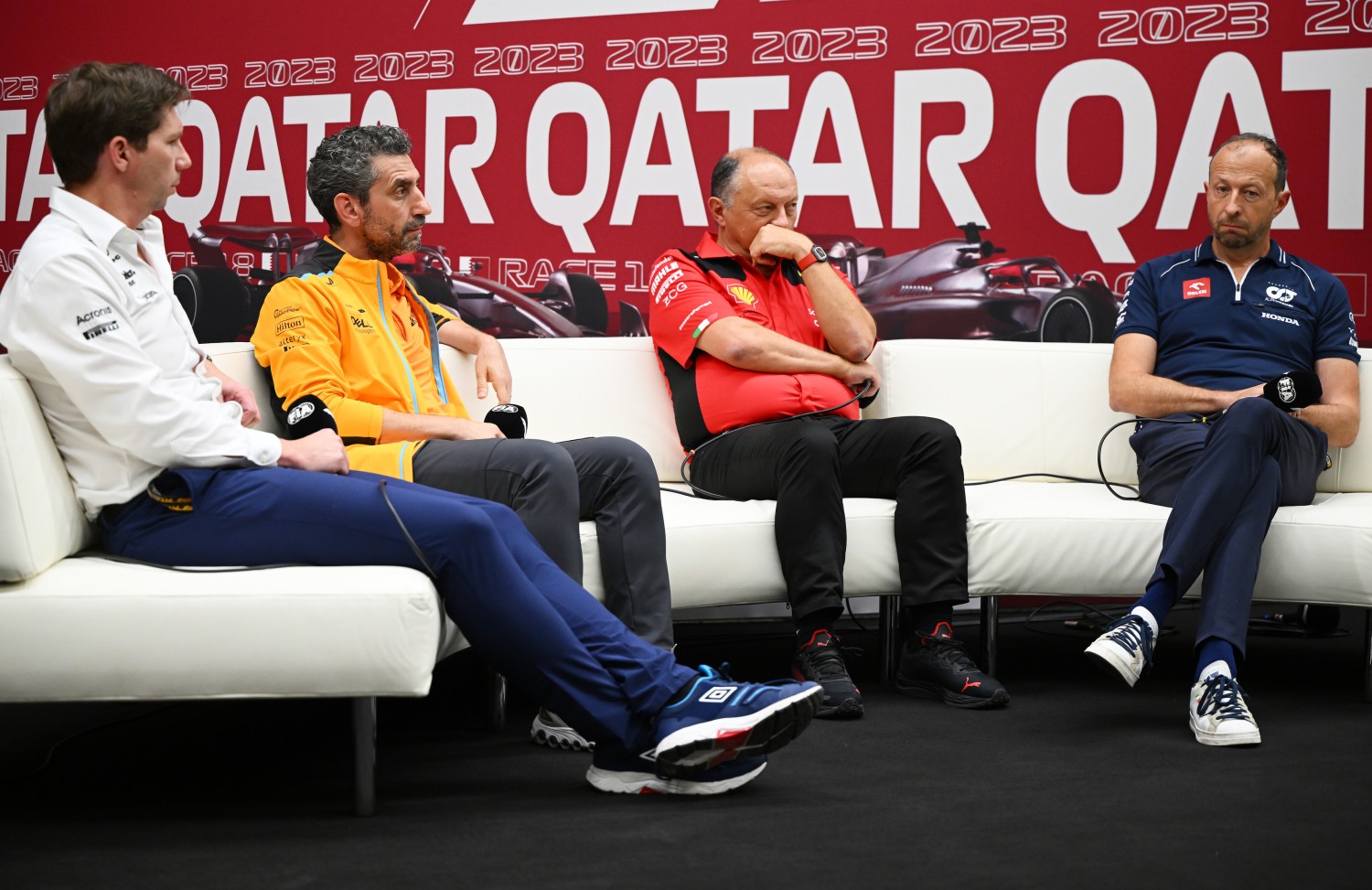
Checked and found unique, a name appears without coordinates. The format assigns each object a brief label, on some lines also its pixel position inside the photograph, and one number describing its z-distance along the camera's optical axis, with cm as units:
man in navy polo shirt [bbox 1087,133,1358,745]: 257
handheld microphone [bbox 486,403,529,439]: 274
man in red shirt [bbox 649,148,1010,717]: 273
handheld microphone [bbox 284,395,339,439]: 242
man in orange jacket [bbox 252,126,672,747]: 240
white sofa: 193
